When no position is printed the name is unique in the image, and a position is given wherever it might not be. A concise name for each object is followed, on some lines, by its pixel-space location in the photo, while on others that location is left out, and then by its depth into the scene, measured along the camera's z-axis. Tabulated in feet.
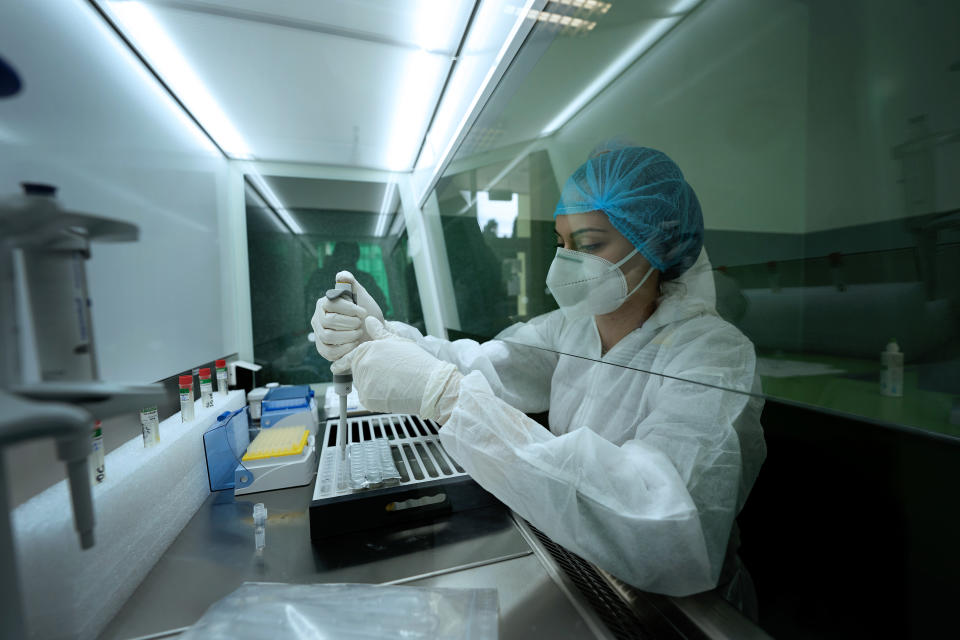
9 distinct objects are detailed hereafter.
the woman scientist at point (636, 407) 1.69
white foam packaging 1.01
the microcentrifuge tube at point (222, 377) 3.56
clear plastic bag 1.47
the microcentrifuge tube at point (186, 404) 2.75
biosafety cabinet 1.02
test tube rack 2.27
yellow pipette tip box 2.97
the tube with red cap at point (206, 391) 3.29
